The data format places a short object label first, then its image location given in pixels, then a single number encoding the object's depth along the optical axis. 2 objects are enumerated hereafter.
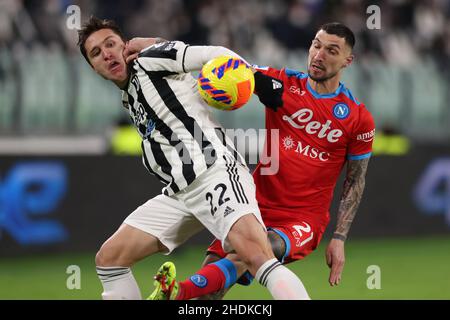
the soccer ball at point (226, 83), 10.93
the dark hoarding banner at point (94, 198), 19.66
